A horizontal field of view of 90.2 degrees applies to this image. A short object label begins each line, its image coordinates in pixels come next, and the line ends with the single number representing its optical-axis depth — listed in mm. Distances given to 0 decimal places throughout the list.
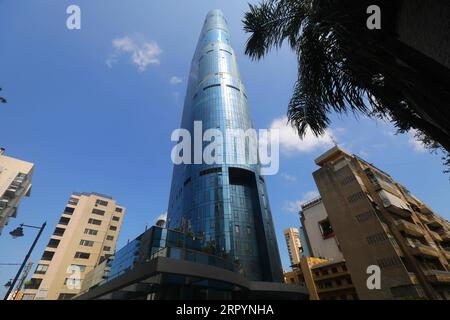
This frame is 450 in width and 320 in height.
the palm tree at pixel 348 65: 3430
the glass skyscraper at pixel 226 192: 41781
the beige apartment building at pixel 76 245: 41906
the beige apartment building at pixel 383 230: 27973
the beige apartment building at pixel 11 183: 40969
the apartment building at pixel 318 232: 55866
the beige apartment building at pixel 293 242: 108869
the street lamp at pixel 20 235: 11414
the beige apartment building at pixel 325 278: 41481
